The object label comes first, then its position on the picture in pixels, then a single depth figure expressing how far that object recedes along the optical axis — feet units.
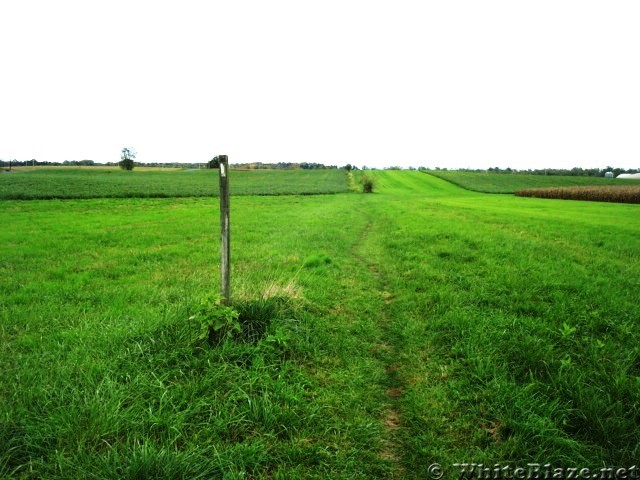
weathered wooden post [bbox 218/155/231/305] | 15.07
